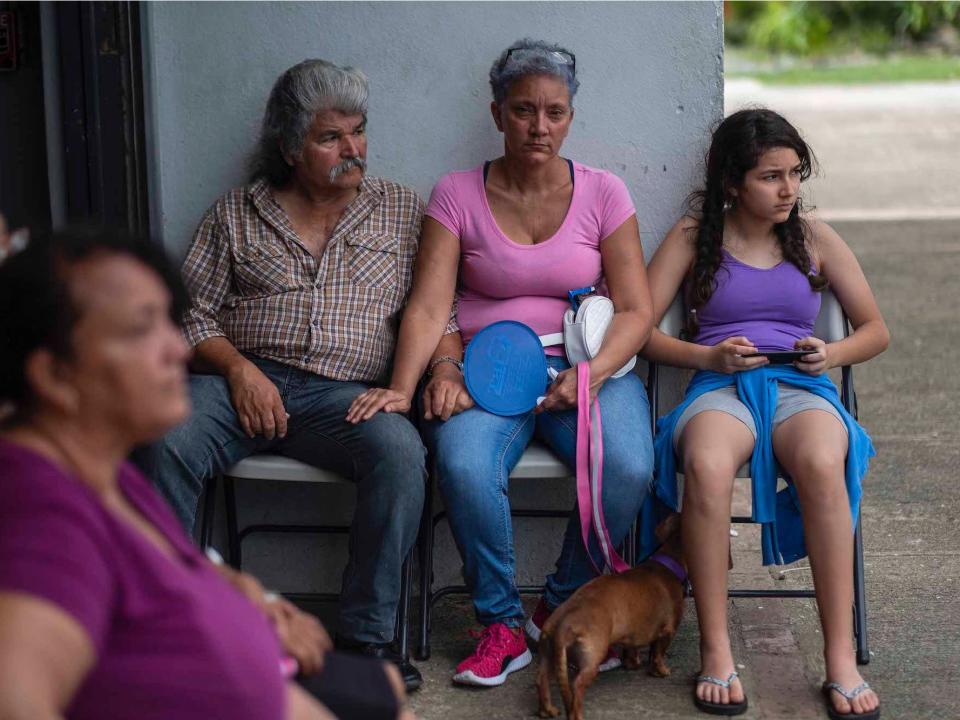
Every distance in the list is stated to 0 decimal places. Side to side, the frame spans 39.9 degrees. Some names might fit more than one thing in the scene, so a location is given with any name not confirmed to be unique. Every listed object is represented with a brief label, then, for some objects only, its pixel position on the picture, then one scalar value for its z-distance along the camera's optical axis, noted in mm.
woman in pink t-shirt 3566
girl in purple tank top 3393
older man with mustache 3527
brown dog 3168
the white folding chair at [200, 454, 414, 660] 3598
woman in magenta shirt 1573
